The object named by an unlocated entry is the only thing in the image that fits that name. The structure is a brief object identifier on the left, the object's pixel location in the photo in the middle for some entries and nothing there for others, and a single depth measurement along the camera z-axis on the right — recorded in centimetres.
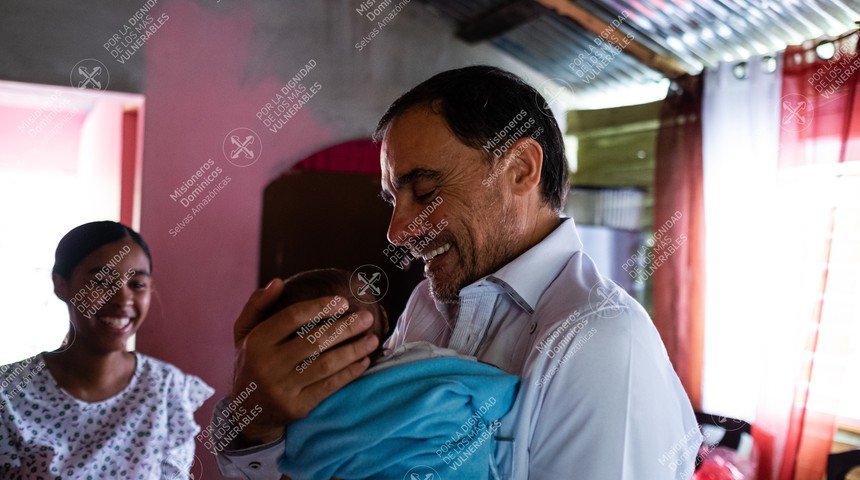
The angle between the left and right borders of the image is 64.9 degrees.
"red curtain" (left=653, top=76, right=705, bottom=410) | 366
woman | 207
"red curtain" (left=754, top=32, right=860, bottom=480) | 297
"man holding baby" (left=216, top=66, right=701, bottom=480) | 91
